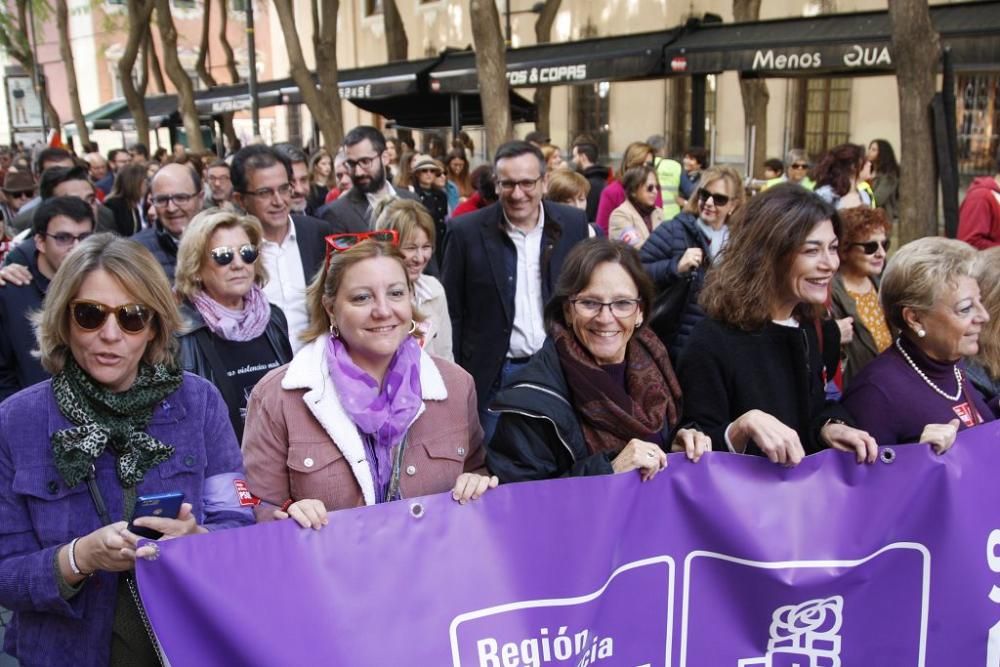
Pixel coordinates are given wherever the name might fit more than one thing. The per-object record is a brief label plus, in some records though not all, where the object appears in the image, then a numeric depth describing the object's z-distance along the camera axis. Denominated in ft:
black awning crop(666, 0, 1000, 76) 36.70
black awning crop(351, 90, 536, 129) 63.31
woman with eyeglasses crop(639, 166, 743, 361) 17.40
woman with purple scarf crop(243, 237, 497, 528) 9.11
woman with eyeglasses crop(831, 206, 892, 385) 14.83
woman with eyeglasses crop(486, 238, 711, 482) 9.14
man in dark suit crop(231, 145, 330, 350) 16.47
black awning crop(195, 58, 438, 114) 60.18
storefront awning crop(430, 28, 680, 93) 47.98
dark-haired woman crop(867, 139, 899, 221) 37.01
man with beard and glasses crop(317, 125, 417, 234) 20.49
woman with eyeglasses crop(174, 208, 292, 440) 12.67
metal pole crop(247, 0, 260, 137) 55.86
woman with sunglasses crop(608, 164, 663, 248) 25.31
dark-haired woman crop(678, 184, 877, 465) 10.27
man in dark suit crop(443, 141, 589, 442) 17.47
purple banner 7.97
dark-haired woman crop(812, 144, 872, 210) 26.16
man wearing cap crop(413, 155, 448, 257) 30.14
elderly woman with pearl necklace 10.14
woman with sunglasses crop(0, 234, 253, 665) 7.57
